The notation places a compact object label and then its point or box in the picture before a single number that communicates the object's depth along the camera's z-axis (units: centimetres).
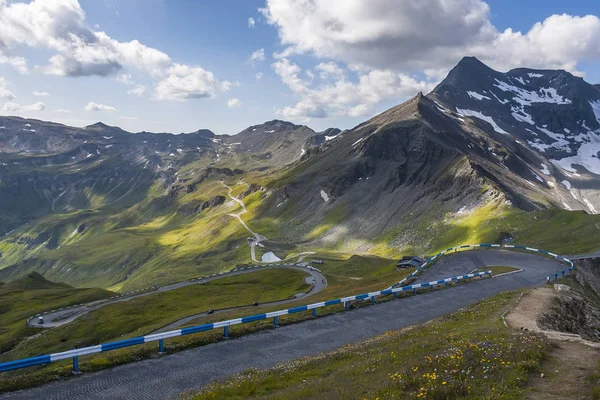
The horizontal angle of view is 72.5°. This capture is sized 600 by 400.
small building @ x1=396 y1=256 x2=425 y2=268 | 8812
